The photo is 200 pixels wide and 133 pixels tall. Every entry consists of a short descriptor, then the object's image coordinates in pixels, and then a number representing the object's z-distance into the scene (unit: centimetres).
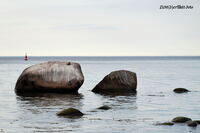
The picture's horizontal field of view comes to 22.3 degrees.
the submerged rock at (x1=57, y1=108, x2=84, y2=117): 2217
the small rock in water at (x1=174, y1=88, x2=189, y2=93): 3556
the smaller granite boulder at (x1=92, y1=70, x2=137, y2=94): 3331
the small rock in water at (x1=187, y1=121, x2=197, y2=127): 1950
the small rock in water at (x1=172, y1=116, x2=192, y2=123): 2041
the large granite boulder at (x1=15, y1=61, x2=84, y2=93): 3189
